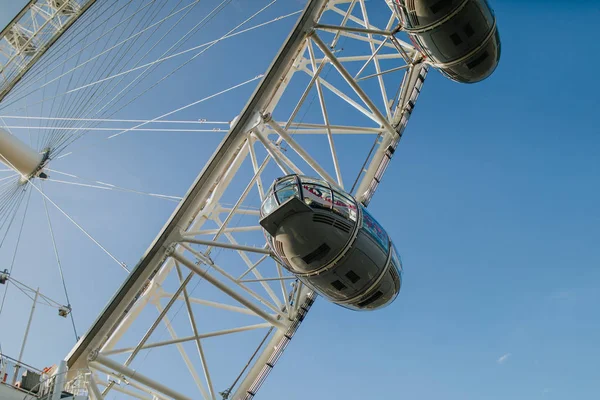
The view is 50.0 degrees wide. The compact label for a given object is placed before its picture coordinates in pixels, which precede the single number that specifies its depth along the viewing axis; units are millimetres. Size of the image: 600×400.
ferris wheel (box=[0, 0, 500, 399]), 11125
